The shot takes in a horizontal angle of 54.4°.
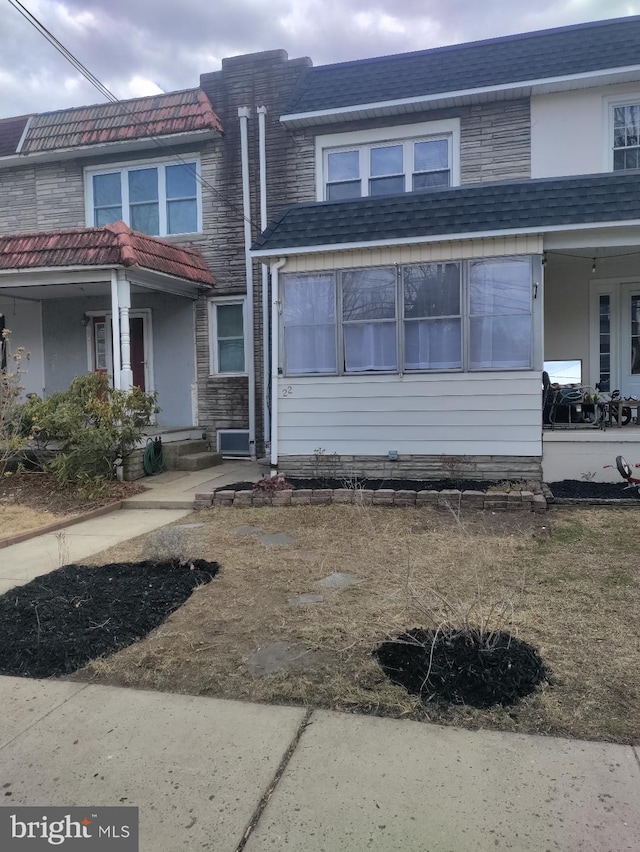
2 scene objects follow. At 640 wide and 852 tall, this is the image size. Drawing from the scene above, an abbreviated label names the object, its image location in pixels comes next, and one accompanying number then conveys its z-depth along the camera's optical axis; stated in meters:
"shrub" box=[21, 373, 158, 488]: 8.78
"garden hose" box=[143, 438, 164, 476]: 10.16
